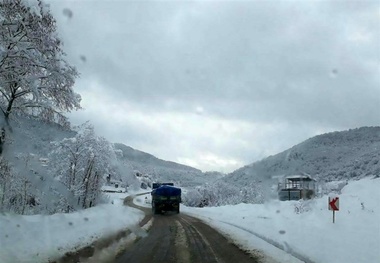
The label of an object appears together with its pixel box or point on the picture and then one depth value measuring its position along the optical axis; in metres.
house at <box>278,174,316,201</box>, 46.74
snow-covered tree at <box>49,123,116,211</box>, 37.62
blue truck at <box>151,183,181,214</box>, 39.19
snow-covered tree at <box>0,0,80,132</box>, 11.20
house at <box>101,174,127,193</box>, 42.06
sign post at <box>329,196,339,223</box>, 15.63
